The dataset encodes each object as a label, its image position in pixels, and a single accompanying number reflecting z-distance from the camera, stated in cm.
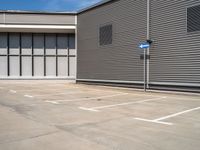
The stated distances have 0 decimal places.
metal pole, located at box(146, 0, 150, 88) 1809
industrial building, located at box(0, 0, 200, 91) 1591
